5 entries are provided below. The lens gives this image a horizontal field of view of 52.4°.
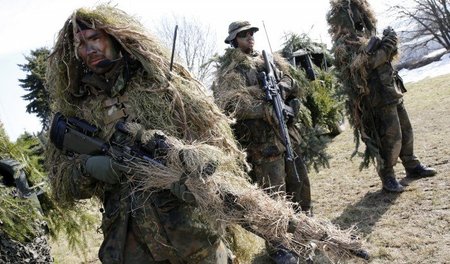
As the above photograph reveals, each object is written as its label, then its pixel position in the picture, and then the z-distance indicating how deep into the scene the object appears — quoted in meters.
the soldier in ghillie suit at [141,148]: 2.28
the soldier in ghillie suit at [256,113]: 4.32
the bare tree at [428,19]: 31.09
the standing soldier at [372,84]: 5.12
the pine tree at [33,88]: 16.89
